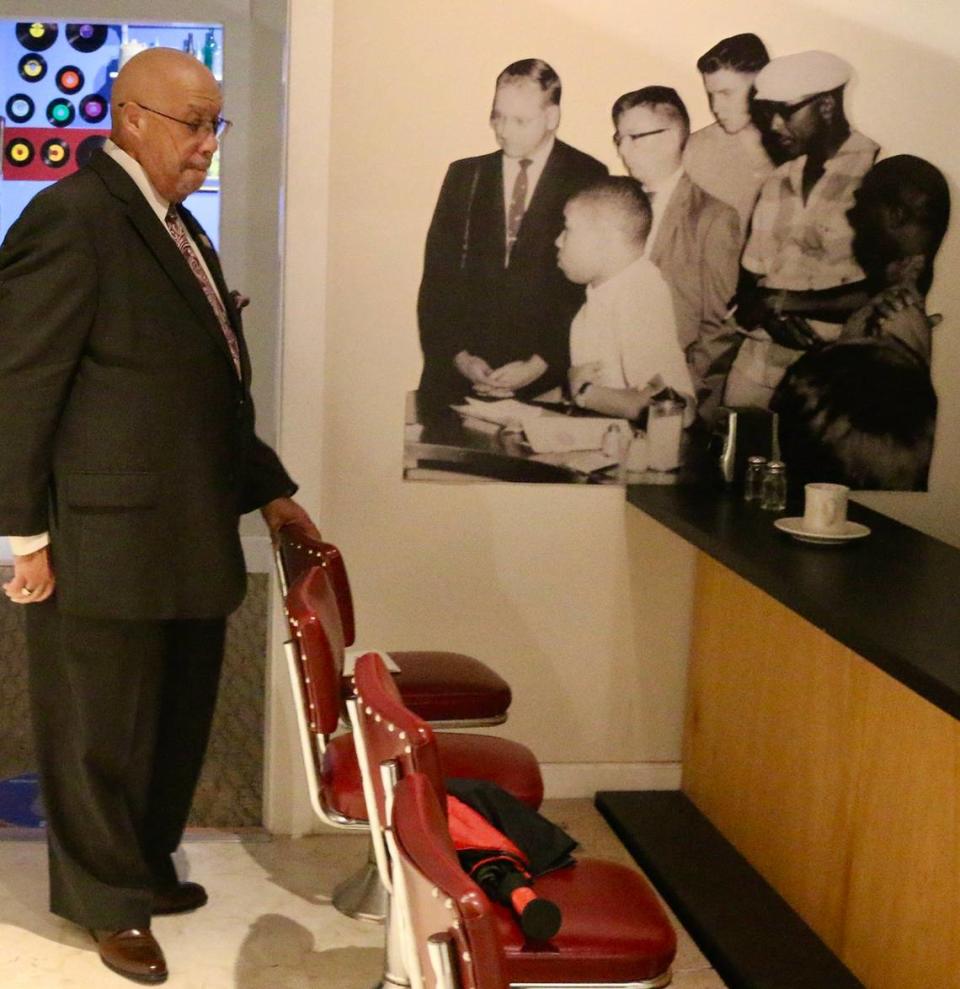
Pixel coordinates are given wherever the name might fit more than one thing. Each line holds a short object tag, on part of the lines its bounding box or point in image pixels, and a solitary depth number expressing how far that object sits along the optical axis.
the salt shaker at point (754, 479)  3.26
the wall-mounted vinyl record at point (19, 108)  5.81
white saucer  2.82
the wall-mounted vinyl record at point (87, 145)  5.82
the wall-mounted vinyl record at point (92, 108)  5.83
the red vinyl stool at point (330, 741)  2.26
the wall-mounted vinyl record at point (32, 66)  5.80
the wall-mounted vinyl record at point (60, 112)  5.83
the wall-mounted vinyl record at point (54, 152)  5.85
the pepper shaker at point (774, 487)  3.19
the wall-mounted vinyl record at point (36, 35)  5.76
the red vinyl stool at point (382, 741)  1.69
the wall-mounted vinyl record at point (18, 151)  5.83
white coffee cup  2.84
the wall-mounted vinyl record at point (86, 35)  5.76
